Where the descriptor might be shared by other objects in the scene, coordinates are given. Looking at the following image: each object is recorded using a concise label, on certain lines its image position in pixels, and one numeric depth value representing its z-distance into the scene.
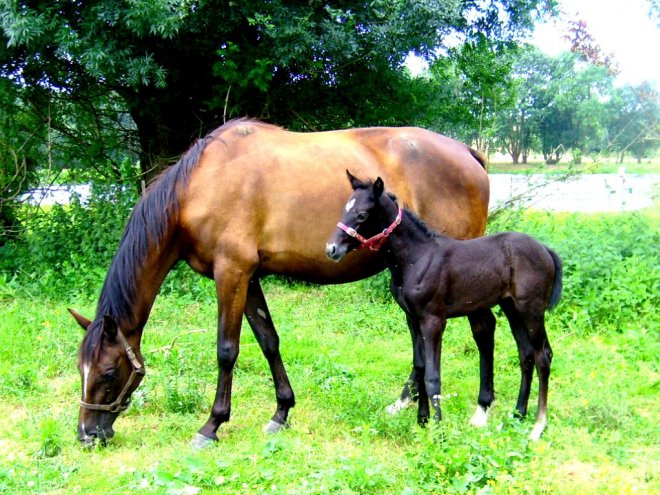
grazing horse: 4.29
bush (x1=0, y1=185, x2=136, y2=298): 8.32
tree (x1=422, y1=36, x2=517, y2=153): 9.56
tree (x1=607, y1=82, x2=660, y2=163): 8.71
